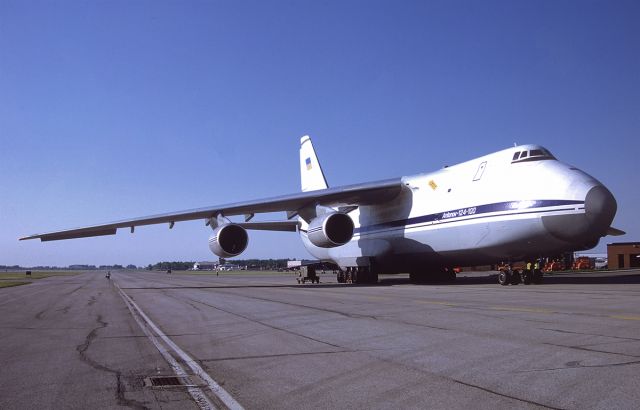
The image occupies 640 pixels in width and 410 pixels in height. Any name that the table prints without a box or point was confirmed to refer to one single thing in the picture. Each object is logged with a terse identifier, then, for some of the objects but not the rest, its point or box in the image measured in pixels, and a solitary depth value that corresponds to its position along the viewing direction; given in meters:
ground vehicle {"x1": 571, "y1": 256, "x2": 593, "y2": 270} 57.59
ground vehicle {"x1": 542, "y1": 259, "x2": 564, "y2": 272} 45.16
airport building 54.03
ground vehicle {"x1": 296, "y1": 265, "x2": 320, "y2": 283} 33.78
